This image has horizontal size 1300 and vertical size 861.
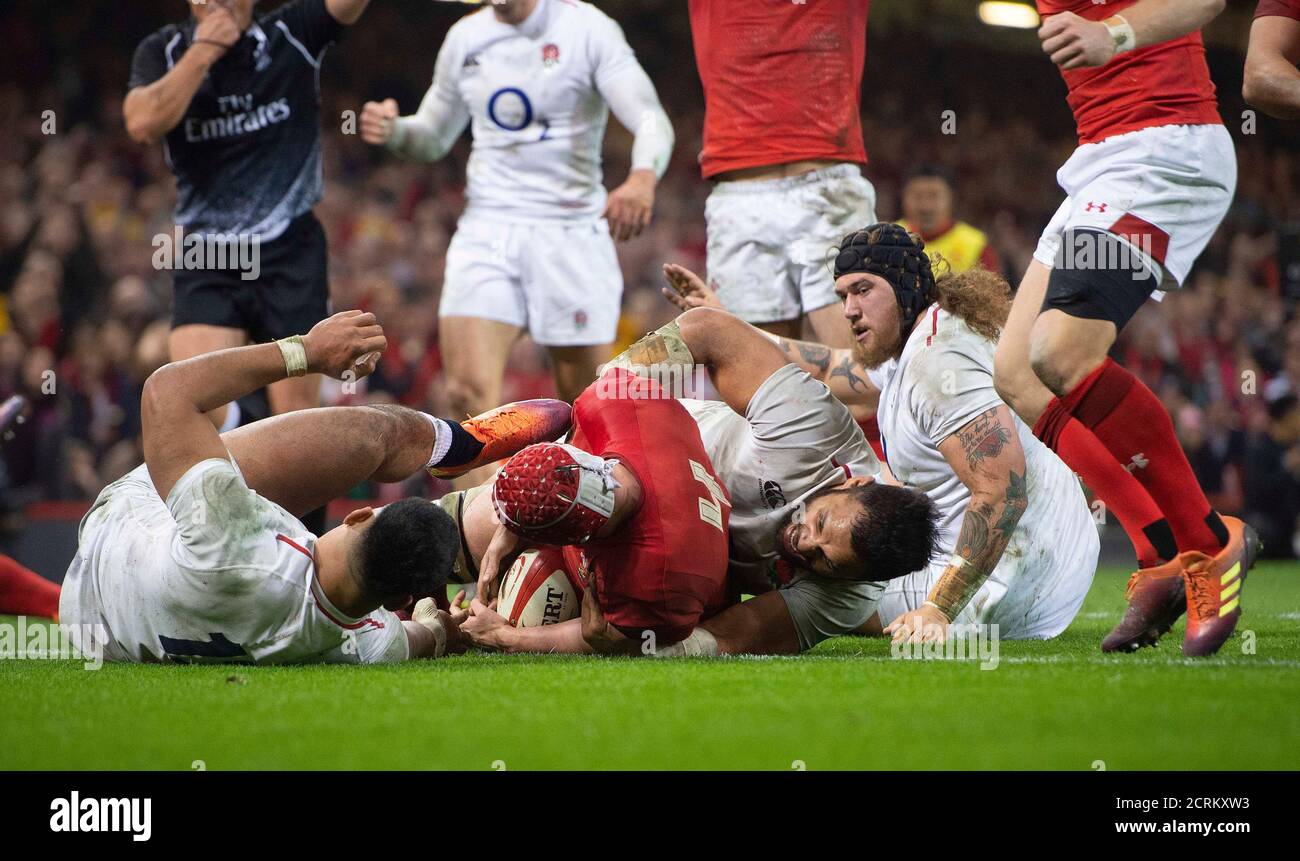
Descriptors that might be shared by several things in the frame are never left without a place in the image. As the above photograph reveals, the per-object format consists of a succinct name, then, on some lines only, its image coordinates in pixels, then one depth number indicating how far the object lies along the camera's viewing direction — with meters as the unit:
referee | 12.06
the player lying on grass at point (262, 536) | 7.02
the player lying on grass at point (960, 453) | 8.45
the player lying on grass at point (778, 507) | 7.82
